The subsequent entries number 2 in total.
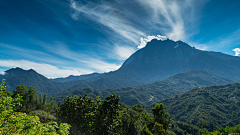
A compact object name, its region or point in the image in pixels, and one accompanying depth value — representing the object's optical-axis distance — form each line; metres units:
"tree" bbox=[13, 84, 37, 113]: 33.06
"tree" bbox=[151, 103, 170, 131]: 36.97
